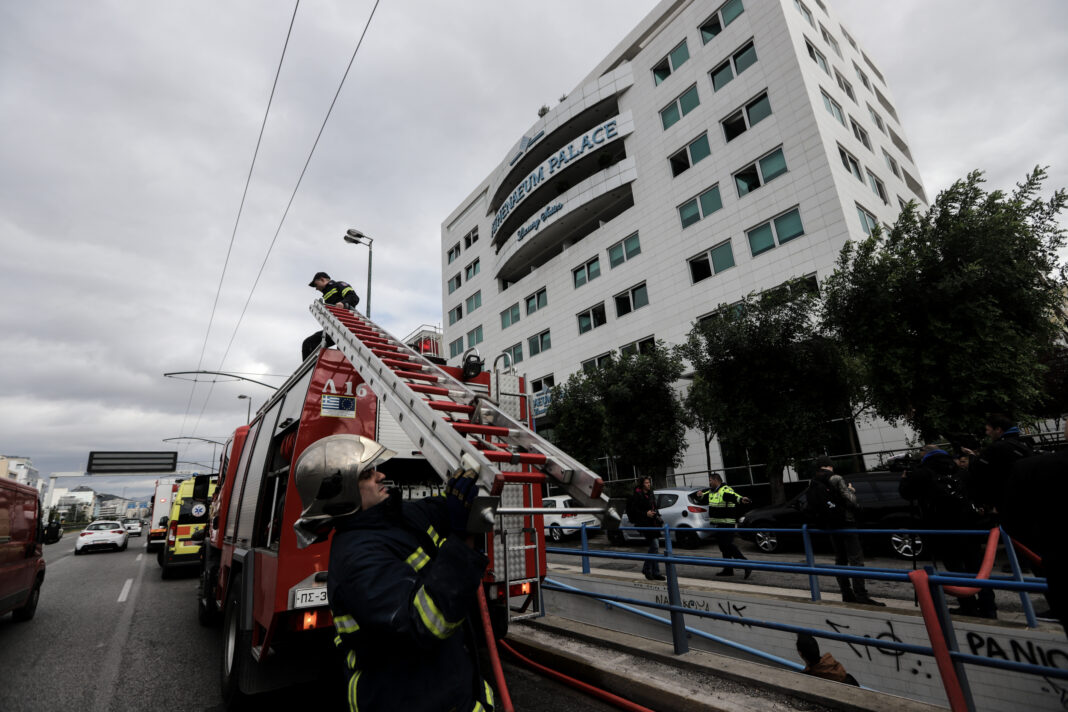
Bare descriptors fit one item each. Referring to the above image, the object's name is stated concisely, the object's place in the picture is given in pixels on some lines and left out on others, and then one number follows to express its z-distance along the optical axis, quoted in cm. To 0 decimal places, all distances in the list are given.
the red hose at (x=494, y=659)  225
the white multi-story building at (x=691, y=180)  1918
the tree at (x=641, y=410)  1847
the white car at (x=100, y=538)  2158
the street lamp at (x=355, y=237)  1477
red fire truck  345
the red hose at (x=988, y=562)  375
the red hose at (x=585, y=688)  375
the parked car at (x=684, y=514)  1267
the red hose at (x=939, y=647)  263
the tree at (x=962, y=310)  1110
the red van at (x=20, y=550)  668
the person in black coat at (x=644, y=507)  993
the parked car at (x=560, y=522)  1598
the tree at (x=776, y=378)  1374
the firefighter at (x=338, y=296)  707
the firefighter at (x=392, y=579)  149
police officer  892
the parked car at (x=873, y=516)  913
